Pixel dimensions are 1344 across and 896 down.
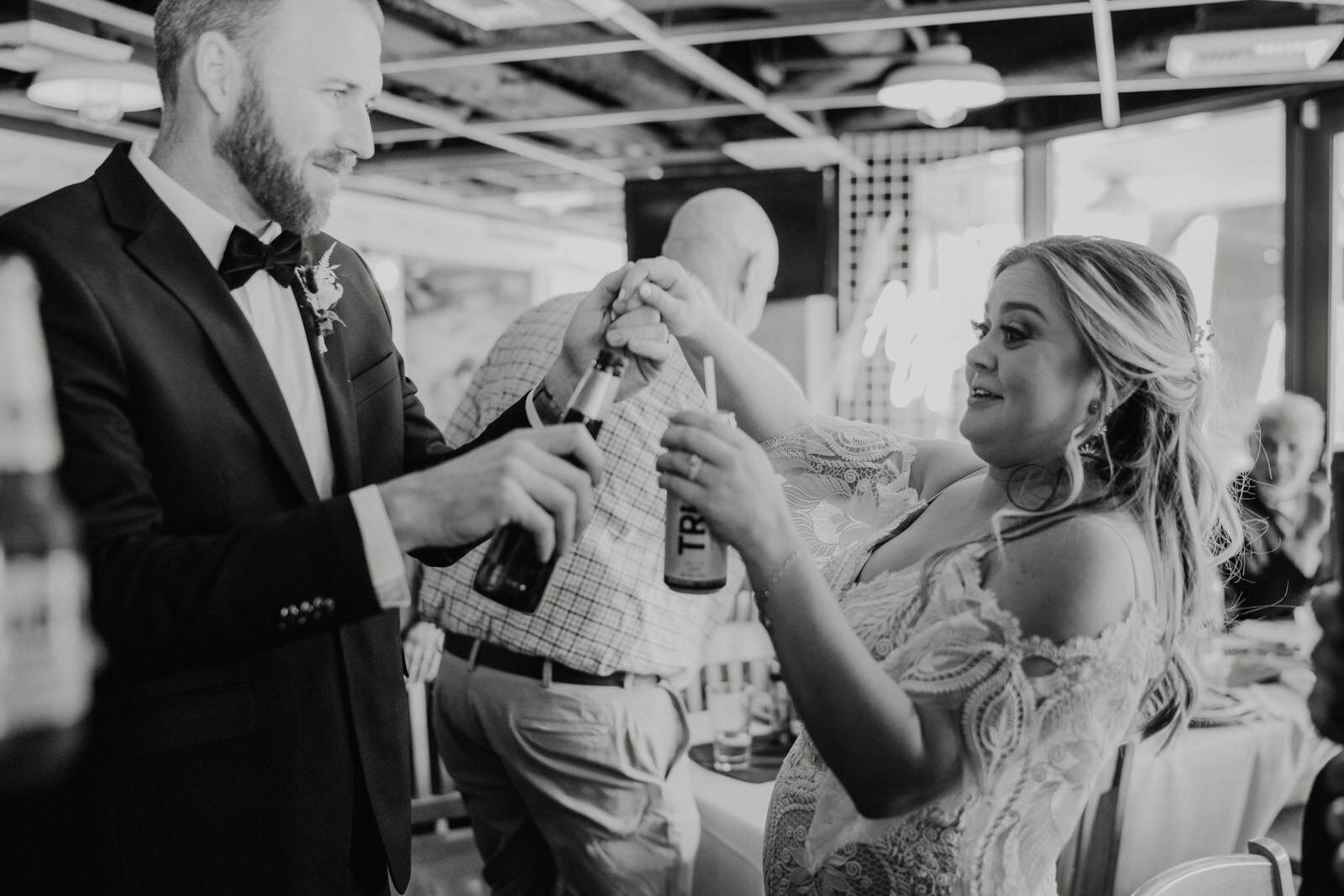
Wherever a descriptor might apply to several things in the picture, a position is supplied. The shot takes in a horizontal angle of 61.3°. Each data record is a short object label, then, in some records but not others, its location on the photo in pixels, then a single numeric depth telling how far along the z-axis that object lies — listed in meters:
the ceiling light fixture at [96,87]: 4.05
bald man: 2.50
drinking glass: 2.56
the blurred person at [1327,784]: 0.76
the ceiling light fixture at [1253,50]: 3.79
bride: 1.23
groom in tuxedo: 1.12
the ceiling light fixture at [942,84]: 4.07
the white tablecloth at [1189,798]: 2.37
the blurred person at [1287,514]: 3.91
